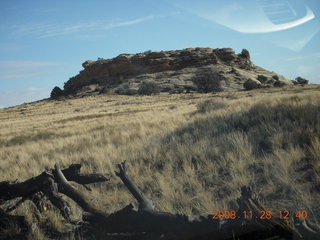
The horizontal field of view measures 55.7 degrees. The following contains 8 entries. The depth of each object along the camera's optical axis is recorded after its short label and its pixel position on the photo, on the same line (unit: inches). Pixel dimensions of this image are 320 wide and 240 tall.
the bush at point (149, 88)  2527.1
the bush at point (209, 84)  2513.2
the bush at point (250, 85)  2233.8
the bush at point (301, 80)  2854.3
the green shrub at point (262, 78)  2870.8
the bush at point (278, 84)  2383.5
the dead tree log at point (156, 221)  127.8
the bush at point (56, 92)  3598.2
